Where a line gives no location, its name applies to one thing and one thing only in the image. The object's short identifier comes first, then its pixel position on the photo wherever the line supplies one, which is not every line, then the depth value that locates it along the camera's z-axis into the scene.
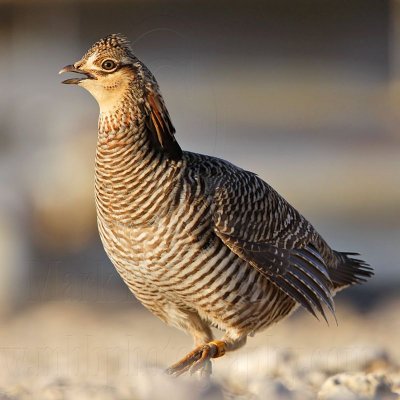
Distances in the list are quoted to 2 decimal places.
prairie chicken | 9.70
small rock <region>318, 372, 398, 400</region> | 9.41
